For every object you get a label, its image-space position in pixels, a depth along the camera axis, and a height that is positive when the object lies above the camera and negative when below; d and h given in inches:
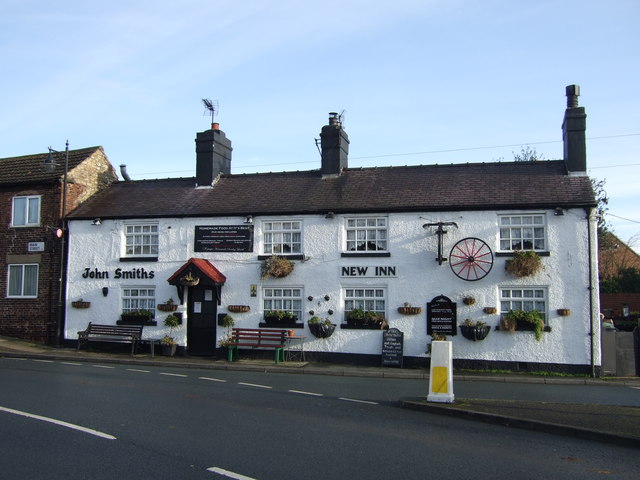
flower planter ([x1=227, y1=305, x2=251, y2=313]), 745.0 -5.7
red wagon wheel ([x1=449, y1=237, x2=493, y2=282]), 676.1 +51.3
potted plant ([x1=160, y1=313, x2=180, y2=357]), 754.2 -47.2
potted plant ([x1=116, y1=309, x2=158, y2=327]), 777.6 -19.6
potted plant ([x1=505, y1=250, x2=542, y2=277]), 652.7 +45.4
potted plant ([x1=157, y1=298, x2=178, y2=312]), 764.0 -3.9
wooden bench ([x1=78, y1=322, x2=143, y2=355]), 762.8 -39.5
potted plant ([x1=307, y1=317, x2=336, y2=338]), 706.8 -26.8
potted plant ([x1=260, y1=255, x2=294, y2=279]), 722.2 +43.8
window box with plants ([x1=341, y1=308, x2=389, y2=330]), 698.8 -18.3
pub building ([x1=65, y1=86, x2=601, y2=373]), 663.1 +56.3
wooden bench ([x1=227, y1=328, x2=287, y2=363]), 713.3 -42.5
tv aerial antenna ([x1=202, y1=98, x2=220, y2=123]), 893.8 +290.3
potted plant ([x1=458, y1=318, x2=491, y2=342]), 661.3 -26.5
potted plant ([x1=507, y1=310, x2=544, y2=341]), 650.8 -15.9
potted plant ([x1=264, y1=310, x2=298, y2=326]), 729.6 -16.2
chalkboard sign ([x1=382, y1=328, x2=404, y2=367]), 682.2 -49.0
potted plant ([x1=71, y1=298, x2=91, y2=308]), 805.2 -2.1
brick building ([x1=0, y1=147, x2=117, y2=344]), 826.2 +84.7
